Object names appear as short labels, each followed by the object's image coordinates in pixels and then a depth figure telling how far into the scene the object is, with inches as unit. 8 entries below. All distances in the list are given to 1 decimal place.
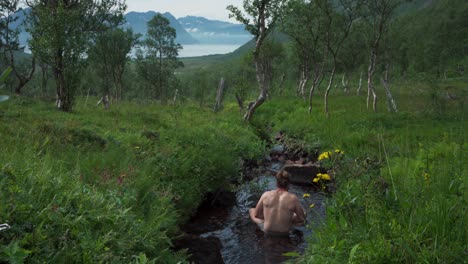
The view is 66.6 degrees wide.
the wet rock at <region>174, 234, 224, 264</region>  253.0
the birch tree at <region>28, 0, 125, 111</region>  698.8
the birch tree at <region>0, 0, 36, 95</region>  1274.6
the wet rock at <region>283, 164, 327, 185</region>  488.4
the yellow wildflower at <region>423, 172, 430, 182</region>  197.1
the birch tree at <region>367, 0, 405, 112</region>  789.2
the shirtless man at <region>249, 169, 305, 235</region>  308.7
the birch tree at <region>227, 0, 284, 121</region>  813.2
